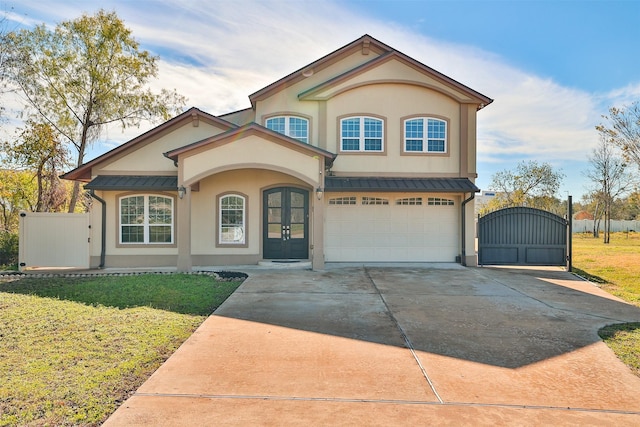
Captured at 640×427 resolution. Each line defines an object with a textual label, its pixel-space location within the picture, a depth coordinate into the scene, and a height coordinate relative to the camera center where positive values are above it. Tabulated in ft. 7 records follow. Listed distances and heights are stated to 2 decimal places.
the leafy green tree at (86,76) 61.82 +24.26
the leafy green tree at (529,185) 102.86 +9.16
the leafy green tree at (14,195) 56.90 +3.53
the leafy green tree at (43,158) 51.78 +8.32
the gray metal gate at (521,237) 44.39 -2.29
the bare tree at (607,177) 95.66 +10.74
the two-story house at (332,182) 43.32 +4.12
